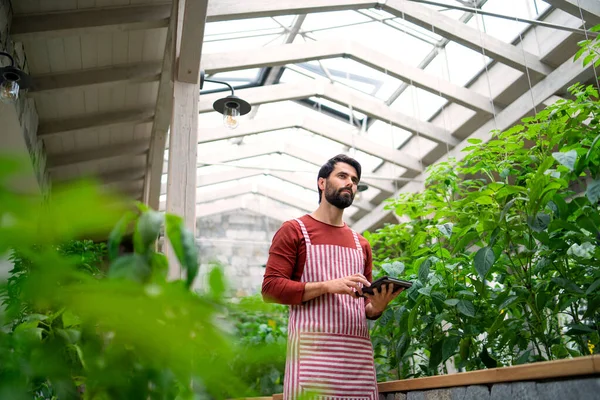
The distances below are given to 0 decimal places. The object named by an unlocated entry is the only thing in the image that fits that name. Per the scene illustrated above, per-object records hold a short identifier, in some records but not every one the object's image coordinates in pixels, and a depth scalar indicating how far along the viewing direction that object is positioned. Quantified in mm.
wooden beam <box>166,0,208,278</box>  3704
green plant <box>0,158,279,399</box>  247
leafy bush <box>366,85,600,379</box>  1725
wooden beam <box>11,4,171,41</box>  4449
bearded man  1751
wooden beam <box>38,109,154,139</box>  6047
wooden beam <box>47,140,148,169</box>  6935
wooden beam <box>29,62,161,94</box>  5270
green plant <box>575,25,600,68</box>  1948
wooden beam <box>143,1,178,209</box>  5336
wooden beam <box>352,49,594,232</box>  5703
